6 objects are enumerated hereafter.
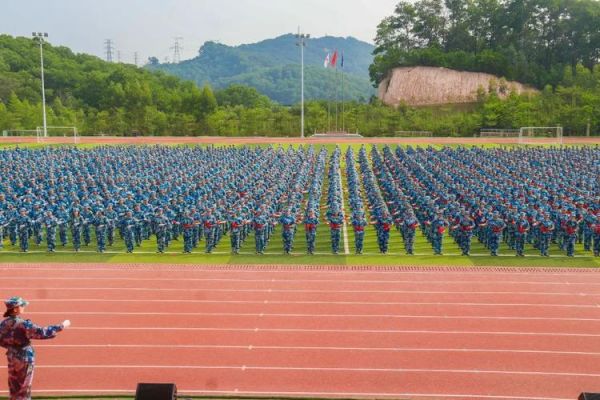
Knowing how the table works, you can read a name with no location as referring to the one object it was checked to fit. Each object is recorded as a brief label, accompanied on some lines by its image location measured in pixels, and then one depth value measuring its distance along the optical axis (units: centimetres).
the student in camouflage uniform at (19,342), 783
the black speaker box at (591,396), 729
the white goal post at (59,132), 7112
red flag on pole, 5869
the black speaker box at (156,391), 747
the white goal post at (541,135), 5747
